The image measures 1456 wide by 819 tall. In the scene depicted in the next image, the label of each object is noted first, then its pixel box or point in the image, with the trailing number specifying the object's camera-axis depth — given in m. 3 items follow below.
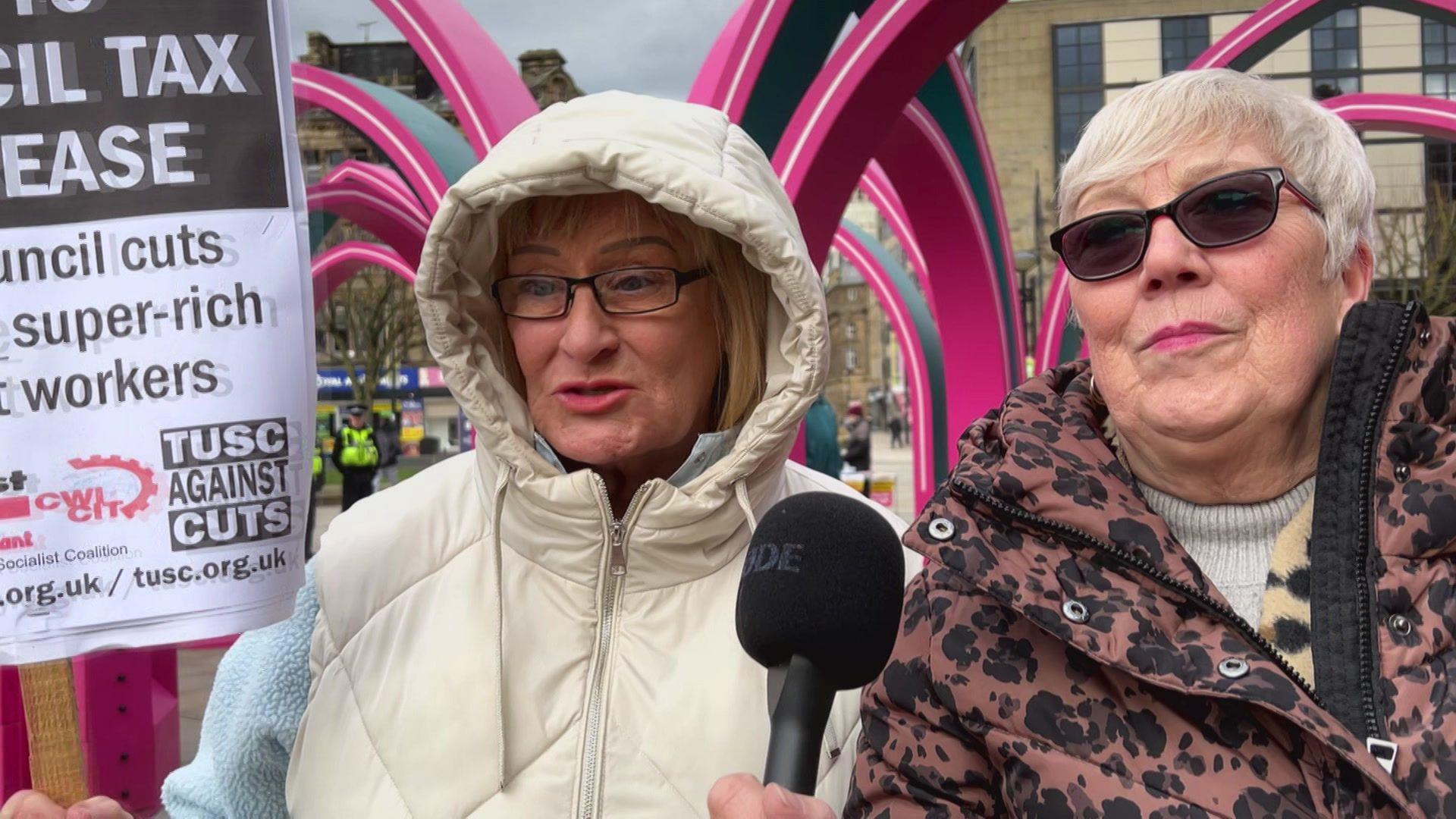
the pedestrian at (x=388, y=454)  19.62
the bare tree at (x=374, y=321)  29.72
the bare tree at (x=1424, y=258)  23.97
